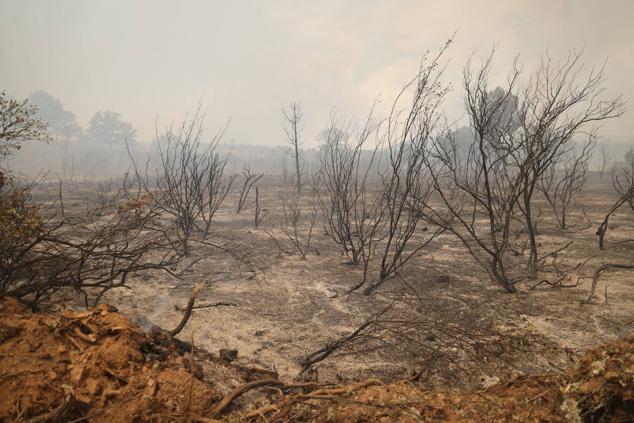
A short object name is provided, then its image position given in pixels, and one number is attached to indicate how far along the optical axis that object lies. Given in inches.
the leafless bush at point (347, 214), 193.2
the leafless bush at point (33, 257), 118.6
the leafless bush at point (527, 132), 156.3
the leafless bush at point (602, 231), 216.5
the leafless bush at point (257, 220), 344.5
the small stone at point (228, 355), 106.7
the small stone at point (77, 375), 72.3
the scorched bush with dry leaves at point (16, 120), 248.3
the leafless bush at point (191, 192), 249.0
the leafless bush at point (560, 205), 305.7
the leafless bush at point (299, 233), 250.6
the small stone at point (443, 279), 186.7
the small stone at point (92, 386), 71.6
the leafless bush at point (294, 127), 738.8
